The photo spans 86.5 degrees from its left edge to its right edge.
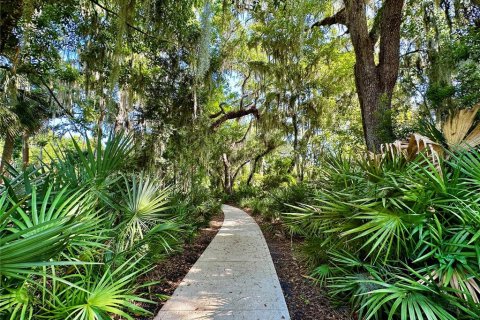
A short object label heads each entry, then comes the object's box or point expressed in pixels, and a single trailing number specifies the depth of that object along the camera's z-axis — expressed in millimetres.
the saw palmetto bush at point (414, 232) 1868
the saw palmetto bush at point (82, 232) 1286
